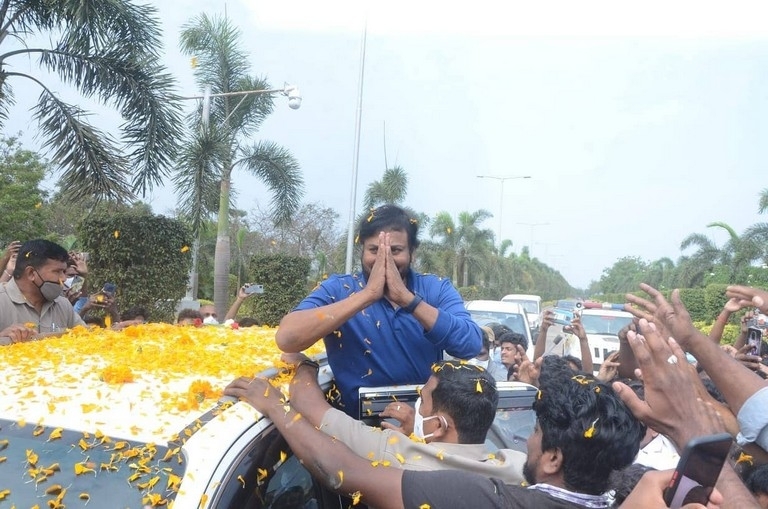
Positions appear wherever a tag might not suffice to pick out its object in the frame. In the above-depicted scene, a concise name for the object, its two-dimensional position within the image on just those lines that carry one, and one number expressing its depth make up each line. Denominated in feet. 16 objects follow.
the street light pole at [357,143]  65.63
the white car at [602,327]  40.41
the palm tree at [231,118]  61.67
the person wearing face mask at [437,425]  7.55
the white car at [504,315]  41.83
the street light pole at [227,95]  57.52
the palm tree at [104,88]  31.81
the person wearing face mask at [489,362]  21.61
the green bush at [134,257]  39.73
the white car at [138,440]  6.39
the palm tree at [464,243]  136.65
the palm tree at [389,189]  96.37
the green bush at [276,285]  56.34
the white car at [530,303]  79.97
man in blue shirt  8.89
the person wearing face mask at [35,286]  14.03
